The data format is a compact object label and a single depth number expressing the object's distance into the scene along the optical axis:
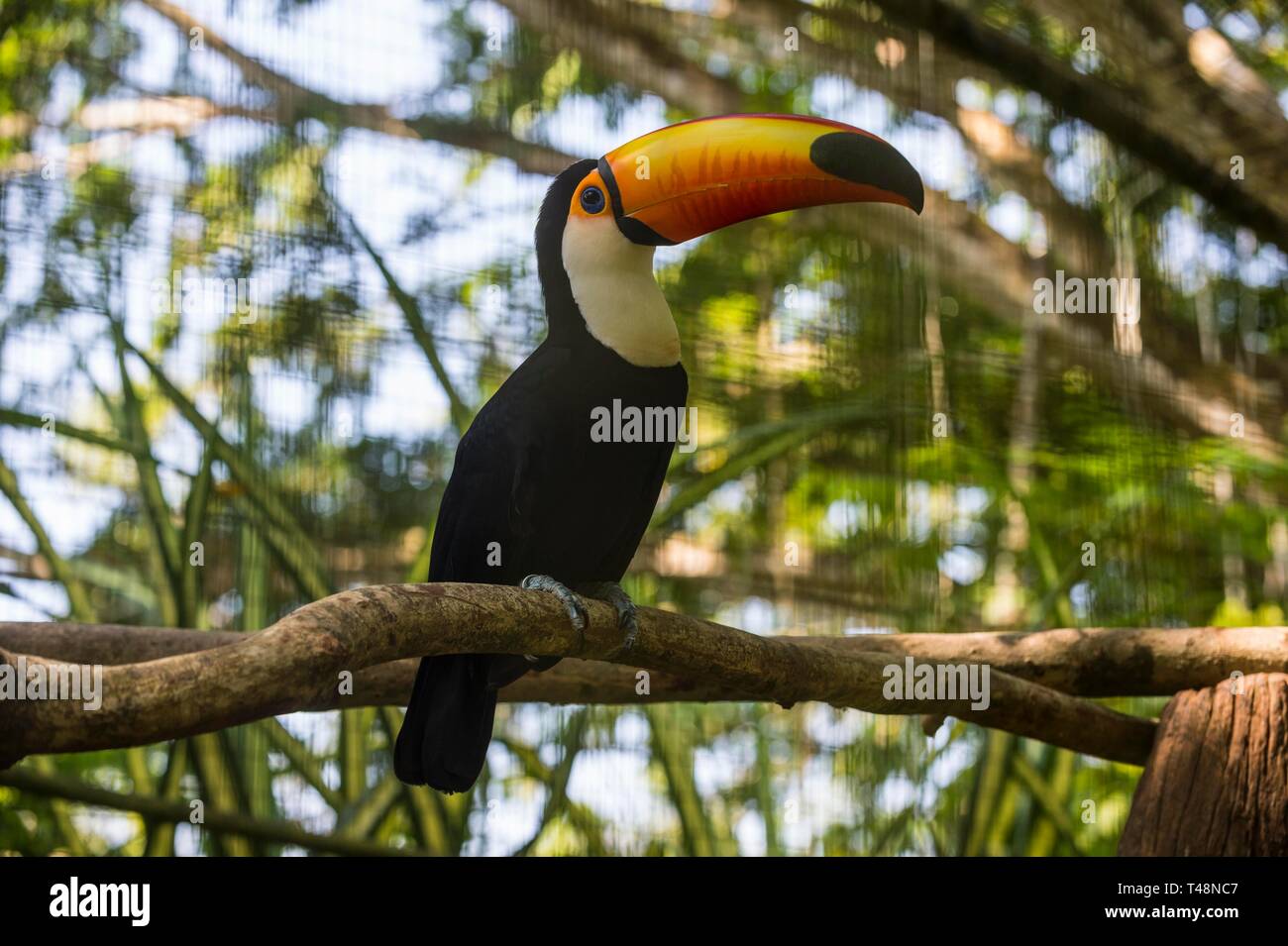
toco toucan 2.13
